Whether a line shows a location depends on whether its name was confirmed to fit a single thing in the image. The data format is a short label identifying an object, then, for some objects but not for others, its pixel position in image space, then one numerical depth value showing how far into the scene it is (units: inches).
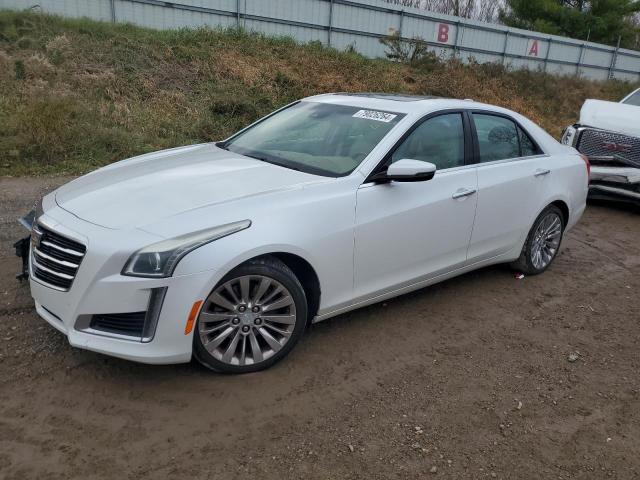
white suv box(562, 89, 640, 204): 305.9
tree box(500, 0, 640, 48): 1112.2
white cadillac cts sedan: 116.7
